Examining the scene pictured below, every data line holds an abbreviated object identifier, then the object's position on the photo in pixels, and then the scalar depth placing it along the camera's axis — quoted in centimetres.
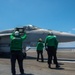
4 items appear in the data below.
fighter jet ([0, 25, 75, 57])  897
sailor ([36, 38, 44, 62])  811
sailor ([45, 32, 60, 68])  597
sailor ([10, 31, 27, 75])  469
